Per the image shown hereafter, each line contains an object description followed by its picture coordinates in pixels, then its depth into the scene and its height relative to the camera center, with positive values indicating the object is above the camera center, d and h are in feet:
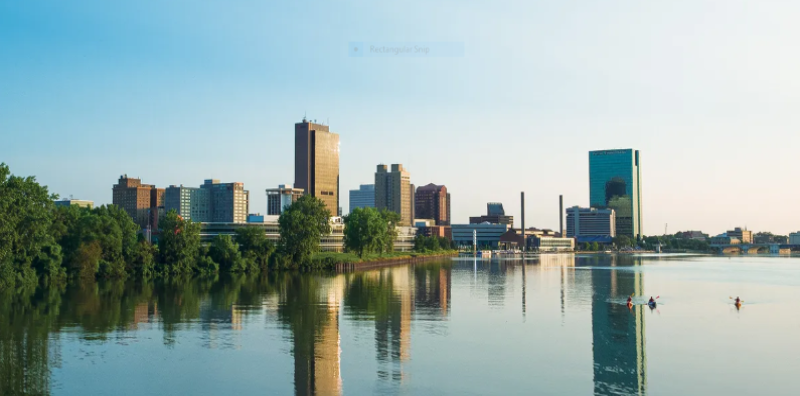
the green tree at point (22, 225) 262.75 +4.13
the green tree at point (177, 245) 398.99 -5.59
